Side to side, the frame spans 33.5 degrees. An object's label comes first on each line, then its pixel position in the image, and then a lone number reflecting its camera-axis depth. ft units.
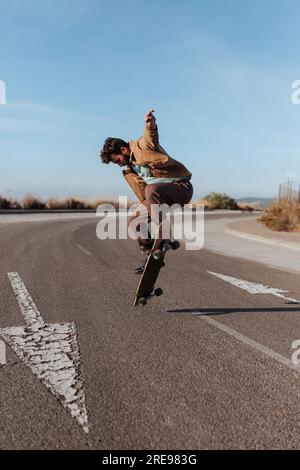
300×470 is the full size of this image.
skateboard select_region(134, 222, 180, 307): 20.76
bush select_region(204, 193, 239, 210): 226.79
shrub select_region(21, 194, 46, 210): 161.27
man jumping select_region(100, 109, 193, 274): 20.27
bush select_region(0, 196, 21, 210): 152.83
